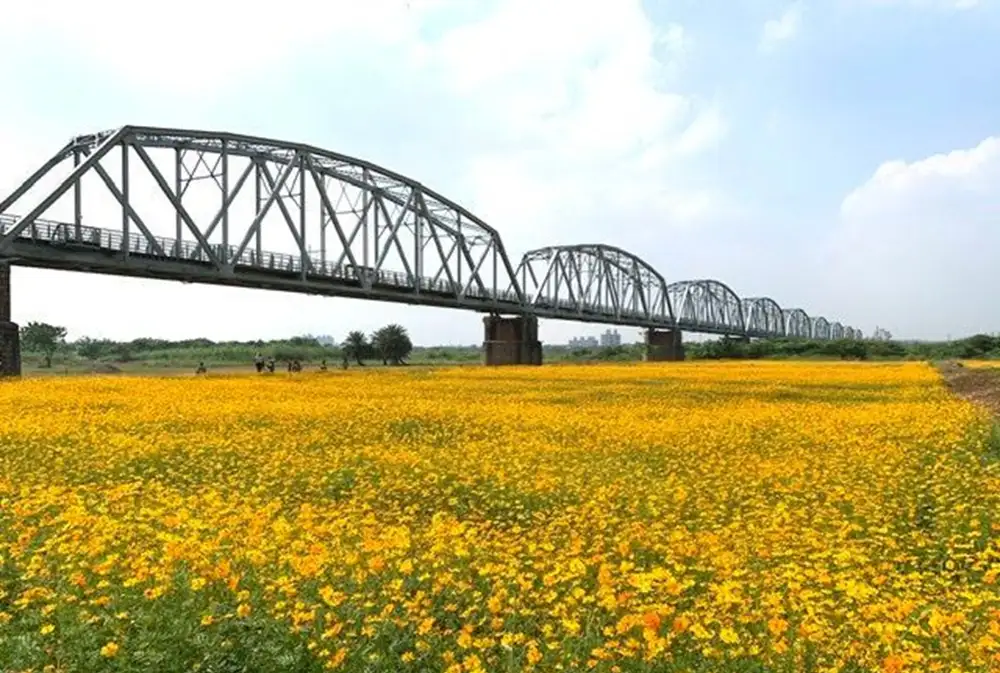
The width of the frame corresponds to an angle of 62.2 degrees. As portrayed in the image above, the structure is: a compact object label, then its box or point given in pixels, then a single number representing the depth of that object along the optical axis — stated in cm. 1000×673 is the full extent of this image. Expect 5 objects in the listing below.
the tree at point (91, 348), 13635
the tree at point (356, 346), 11338
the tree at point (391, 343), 11194
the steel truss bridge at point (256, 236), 5181
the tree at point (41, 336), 11119
